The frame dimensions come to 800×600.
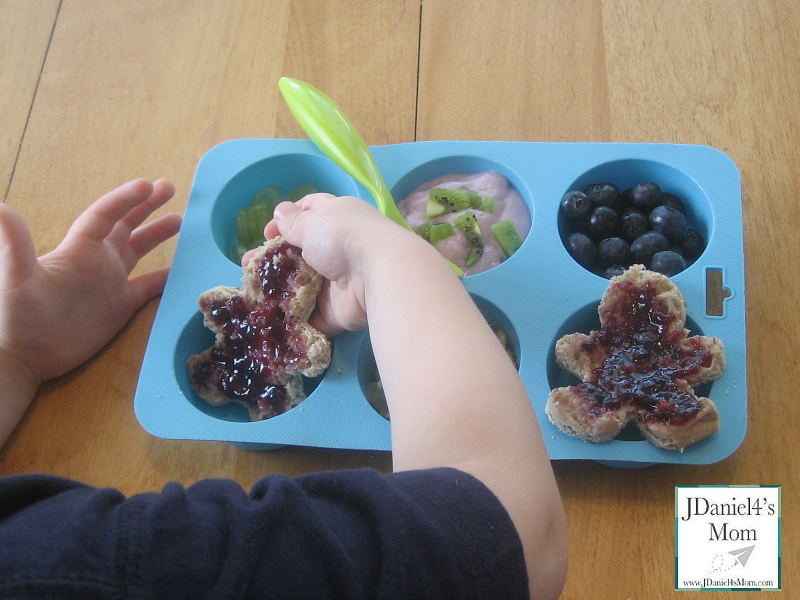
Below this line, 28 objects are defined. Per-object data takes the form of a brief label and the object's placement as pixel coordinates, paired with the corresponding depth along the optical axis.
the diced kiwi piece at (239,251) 0.83
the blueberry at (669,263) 0.71
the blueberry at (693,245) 0.74
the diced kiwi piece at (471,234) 0.78
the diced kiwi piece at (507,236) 0.78
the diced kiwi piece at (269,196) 0.86
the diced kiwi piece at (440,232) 0.78
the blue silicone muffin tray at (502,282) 0.66
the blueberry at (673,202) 0.77
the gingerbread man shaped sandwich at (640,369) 0.61
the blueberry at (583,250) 0.75
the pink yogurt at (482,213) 0.78
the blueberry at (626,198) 0.80
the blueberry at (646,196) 0.76
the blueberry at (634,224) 0.76
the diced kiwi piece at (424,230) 0.79
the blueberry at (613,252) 0.74
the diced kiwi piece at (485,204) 0.80
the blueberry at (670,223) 0.74
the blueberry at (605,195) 0.77
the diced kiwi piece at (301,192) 0.86
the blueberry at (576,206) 0.76
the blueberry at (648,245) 0.73
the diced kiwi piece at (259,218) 0.84
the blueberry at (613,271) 0.73
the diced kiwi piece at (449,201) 0.80
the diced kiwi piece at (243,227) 0.85
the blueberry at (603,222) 0.75
